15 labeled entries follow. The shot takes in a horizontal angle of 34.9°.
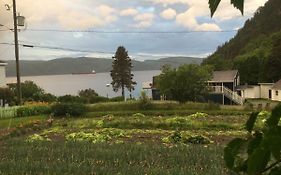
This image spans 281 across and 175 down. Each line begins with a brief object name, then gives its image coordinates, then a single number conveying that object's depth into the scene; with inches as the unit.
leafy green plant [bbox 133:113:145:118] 1255.2
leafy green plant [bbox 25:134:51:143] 679.7
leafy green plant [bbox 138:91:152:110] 1476.4
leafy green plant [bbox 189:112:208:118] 1223.9
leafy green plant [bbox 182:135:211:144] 686.1
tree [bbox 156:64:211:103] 1850.6
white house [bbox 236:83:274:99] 2765.7
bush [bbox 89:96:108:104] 1926.1
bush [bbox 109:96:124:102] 2014.6
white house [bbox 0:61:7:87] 2357.9
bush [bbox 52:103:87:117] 1362.0
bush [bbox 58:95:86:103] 1825.8
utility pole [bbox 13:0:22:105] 1485.0
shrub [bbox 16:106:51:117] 1416.1
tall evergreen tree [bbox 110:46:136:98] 3580.2
